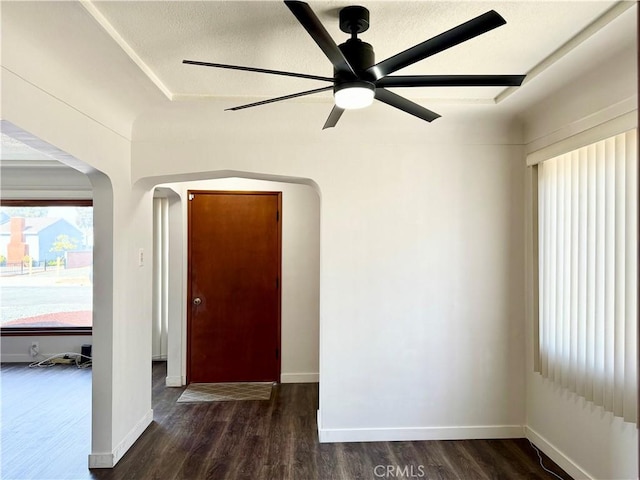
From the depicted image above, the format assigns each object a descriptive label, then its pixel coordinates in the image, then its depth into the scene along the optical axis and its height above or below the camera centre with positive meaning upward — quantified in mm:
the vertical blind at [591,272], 2061 -197
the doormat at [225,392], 3838 -1553
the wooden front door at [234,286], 4254 -516
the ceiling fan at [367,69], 1406 +682
